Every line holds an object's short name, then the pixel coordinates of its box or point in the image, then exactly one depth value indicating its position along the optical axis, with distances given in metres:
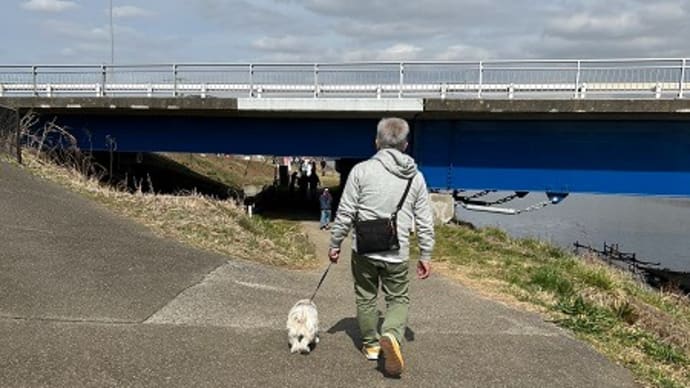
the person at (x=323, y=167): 48.46
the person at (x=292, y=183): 26.44
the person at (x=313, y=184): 25.27
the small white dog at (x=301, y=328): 4.37
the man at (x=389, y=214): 4.13
